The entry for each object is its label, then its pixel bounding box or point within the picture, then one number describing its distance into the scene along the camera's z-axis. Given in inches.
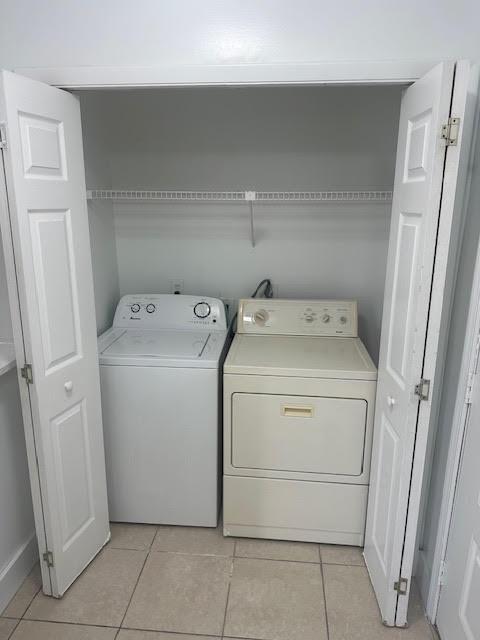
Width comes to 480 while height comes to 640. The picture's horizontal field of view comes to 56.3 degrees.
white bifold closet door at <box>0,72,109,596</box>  55.1
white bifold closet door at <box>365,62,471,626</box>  49.8
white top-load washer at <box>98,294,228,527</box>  78.4
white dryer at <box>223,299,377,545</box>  74.5
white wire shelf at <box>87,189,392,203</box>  89.2
